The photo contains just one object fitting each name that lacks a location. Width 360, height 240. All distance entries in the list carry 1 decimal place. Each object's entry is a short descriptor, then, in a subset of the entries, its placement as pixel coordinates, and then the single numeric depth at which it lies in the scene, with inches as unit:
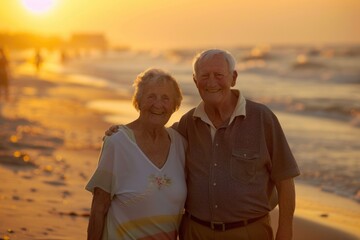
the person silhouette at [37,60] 1730.6
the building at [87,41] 7239.2
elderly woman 164.6
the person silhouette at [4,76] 860.0
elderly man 166.9
